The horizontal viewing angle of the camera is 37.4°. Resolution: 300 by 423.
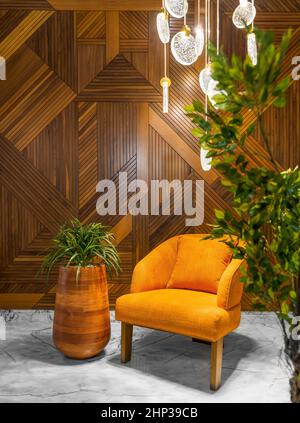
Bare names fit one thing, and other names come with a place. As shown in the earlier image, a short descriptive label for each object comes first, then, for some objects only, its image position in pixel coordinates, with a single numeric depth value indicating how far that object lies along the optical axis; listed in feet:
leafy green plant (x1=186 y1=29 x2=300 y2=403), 3.65
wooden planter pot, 9.82
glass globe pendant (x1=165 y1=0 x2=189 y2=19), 7.00
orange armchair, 8.75
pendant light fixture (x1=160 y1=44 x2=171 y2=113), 8.49
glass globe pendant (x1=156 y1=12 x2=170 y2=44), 7.10
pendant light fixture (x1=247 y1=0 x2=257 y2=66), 7.29
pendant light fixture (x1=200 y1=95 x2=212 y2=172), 8.69
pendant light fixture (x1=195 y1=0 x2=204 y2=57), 7.49
